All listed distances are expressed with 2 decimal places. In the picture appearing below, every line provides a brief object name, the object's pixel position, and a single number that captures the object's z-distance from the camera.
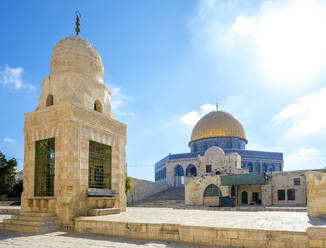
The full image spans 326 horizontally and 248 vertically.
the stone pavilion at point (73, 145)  9.39
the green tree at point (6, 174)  25.53
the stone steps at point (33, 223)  8.29
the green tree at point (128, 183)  27.30
